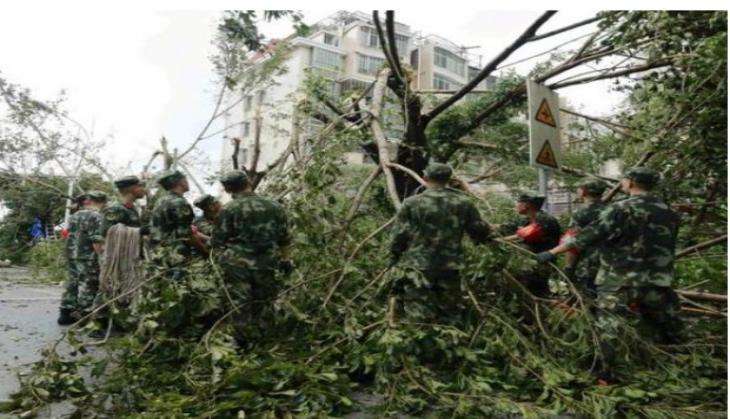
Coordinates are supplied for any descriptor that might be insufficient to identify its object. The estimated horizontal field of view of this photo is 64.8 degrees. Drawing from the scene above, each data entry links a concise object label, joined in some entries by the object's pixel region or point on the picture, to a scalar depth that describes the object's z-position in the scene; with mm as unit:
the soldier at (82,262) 6102
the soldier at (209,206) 5328
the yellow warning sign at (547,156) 4750
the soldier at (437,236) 4379
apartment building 35938
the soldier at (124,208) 5617
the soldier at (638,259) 4113
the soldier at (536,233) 5035
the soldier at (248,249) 4562
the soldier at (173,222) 4914
